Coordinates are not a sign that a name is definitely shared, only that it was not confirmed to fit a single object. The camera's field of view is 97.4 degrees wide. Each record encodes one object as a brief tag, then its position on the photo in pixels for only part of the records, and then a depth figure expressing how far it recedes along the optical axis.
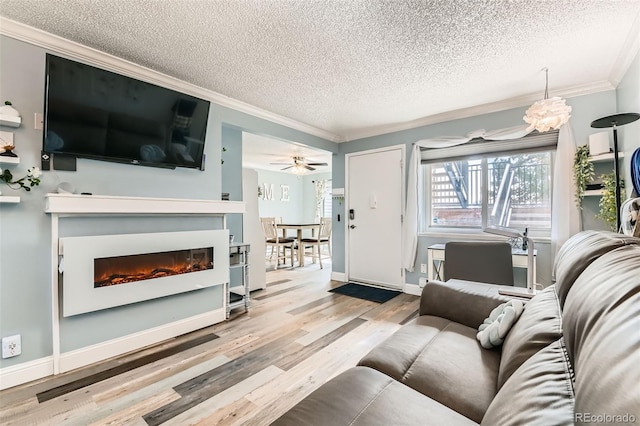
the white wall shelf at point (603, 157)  2.37
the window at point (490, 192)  3.14
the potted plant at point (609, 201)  2.31
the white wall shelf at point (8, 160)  1.79
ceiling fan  5.90
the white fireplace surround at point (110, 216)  1.96
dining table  5.81
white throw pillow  1.32
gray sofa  0.50
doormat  3.69
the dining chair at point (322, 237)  5.96
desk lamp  1.78
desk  3.31
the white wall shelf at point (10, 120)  1.79
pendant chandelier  2.25
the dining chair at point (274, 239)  5.86
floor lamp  1.87
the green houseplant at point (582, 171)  2.60
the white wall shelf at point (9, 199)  1.77
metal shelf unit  3.18
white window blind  3.00
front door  4.04
